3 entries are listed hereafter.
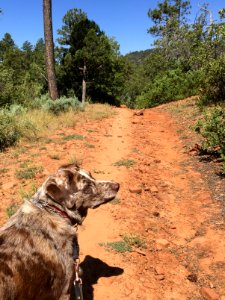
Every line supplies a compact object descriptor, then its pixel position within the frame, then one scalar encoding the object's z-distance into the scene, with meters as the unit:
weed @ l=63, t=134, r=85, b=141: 8.10
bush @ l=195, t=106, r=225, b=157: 6.38
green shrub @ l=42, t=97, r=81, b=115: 11.46
